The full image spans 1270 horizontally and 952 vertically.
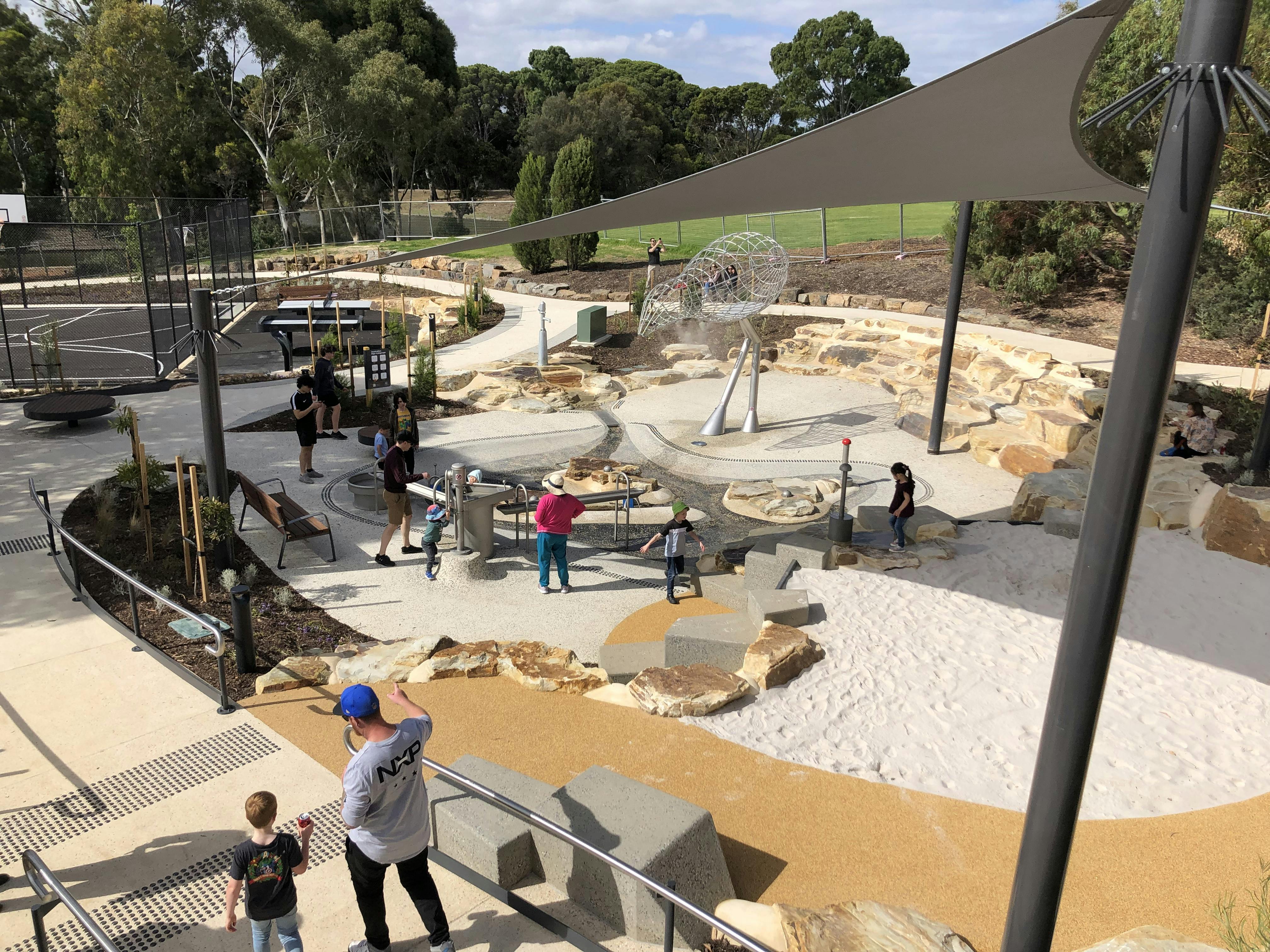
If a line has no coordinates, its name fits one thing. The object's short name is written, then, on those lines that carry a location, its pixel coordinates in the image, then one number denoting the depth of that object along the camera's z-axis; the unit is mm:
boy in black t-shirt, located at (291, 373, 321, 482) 12625
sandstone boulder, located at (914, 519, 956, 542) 10859
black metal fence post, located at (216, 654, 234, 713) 6898
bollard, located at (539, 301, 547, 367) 19625
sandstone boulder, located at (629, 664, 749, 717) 7117
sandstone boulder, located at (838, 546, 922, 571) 9836
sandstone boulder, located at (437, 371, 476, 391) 18500
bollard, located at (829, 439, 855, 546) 10523
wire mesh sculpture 15625
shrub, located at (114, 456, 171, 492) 10797
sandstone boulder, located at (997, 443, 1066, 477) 13641
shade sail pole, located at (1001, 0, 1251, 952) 2891
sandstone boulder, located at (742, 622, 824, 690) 7562
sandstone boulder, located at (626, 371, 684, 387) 19438
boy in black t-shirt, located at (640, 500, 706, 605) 9461
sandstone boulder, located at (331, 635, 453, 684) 7566
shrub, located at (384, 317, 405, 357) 20406
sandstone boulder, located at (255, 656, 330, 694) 7281
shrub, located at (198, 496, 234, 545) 9359
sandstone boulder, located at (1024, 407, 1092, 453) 14227
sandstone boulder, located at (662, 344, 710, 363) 21594
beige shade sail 4738
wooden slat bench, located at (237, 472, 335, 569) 9969
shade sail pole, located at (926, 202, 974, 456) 13258
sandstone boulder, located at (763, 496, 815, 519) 12477
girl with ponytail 10430
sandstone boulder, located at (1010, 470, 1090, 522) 11430
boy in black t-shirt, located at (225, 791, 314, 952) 4137
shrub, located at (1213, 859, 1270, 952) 4285
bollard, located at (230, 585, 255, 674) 7367
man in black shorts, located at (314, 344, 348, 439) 14195
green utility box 22625
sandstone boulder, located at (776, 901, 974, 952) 4438
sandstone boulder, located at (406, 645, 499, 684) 7621
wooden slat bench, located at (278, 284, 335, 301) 26516
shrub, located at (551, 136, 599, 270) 32438
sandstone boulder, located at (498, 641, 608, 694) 7496
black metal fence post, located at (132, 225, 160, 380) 16828
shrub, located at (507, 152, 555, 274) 32250
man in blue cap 4184
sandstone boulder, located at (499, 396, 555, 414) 17219
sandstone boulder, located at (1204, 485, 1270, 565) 9664
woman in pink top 9617
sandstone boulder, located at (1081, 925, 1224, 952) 4273
